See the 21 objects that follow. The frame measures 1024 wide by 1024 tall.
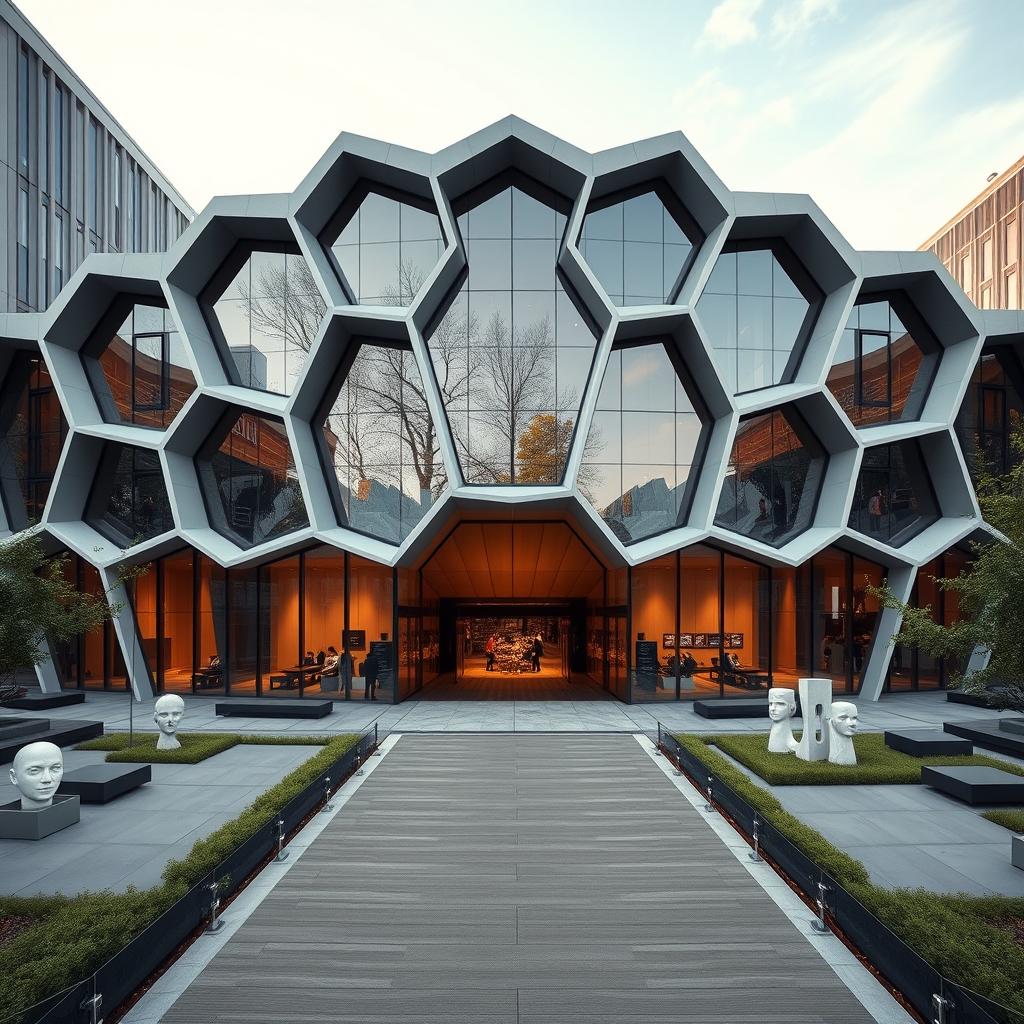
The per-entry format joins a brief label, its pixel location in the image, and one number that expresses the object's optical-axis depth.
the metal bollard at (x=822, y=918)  7.26
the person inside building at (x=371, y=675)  21.88
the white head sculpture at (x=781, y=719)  13.55
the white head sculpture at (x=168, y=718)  14.33
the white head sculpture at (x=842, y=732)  12.86
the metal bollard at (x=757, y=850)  9.12
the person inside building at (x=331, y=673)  22.09
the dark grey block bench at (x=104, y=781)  11.06
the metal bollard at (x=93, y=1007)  5.29
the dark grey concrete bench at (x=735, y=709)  18.66
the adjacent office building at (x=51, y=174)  30.42
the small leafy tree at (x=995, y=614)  8.41
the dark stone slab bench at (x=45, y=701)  20.12
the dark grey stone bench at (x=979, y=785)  11.17
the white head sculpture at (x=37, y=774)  9.68
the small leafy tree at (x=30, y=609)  12.41
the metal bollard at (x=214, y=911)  7.28
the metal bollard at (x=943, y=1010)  5.32
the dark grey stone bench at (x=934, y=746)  13.93
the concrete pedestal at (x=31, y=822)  9.56
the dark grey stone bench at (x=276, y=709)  18.73
